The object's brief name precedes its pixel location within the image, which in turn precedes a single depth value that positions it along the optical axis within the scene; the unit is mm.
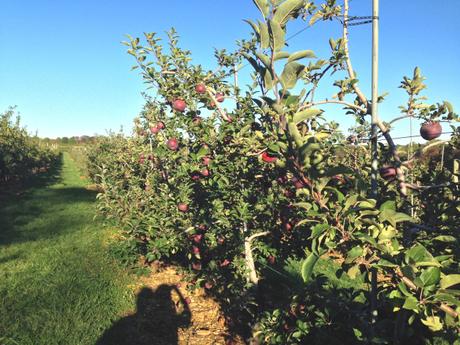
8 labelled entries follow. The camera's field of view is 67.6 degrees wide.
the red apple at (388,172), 1642
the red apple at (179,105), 2783
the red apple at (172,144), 2961
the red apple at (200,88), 2707
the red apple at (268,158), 2020
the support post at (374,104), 1511
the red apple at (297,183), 1674
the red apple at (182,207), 3419
